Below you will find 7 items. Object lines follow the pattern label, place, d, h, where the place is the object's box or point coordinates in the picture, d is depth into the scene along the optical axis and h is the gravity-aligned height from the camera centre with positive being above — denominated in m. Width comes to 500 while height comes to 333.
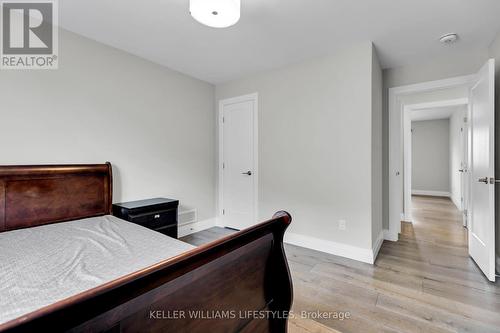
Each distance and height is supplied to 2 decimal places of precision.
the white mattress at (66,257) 0.99 -0.52
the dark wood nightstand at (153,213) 2.54 -0.52
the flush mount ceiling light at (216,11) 1.65 +1.12
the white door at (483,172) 2.20 -0.07
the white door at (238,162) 3.71 +0.08
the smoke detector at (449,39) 2.48 +1.37
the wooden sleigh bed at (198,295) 0.57 -0.43
